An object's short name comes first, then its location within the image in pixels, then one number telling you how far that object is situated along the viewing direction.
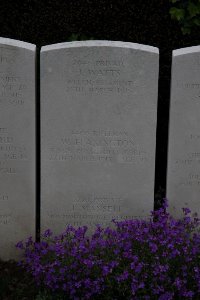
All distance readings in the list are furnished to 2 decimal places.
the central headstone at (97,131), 4.52
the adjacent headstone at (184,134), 4.60
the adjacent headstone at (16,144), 4.48
